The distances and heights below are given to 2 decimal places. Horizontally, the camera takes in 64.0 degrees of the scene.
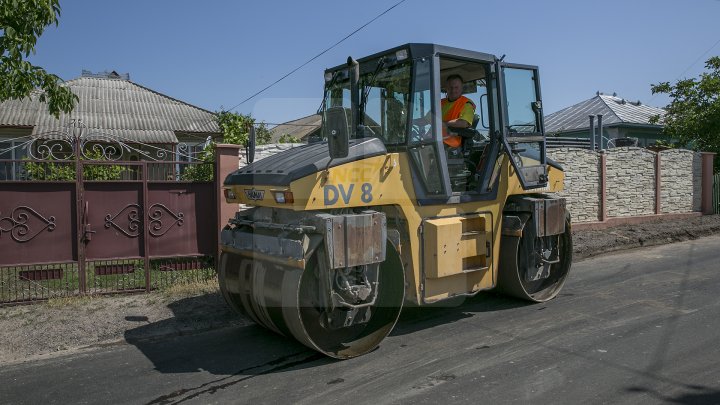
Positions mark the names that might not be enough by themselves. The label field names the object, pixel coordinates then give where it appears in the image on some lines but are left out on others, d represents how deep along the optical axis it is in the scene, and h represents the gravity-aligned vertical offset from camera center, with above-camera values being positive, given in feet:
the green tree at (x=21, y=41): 20.48 +5.64
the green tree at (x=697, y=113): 59.26 +7.68
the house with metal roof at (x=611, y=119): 78.64 +9.93
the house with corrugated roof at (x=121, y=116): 56.34 +8.69
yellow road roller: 16.08 -0.61
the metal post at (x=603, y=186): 44.11 -0.09
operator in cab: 20.34 +2.79
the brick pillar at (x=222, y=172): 26.27 +0.96
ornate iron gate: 23.21 -1.41
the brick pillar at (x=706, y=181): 52.65 +0.15
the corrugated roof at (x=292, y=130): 84.99 +9.78
